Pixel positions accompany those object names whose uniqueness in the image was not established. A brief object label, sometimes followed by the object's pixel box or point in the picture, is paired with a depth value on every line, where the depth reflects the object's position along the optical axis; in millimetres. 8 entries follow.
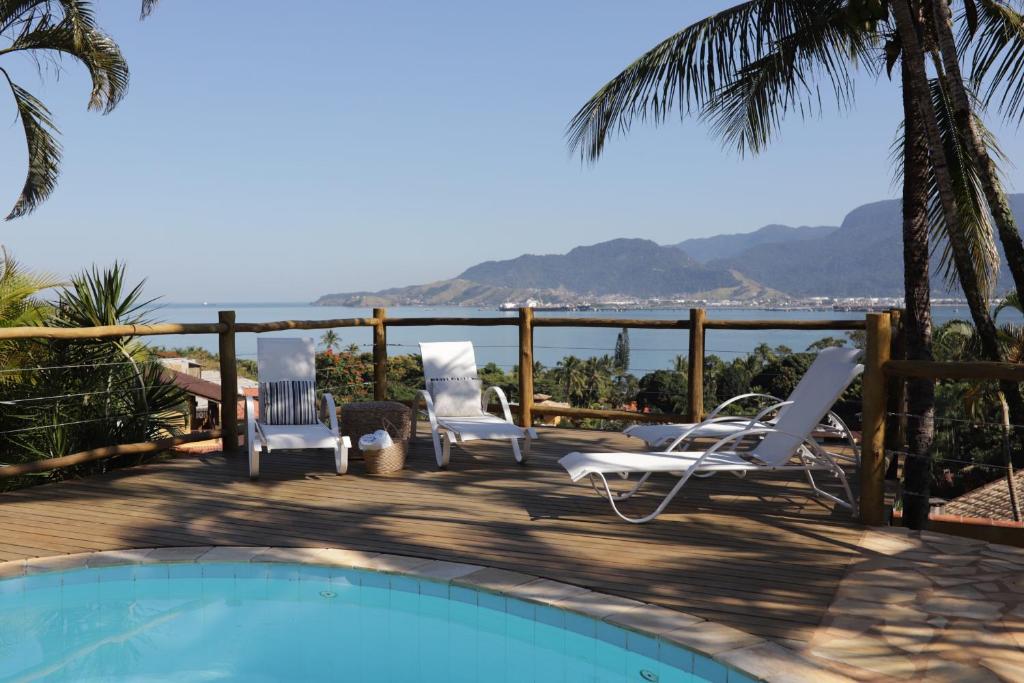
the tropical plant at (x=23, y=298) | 6746
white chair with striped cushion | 5547
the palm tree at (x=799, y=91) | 6895
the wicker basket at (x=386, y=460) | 5633
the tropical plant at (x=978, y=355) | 13219
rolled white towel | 5582
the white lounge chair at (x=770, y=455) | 4344
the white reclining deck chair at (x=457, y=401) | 5809
